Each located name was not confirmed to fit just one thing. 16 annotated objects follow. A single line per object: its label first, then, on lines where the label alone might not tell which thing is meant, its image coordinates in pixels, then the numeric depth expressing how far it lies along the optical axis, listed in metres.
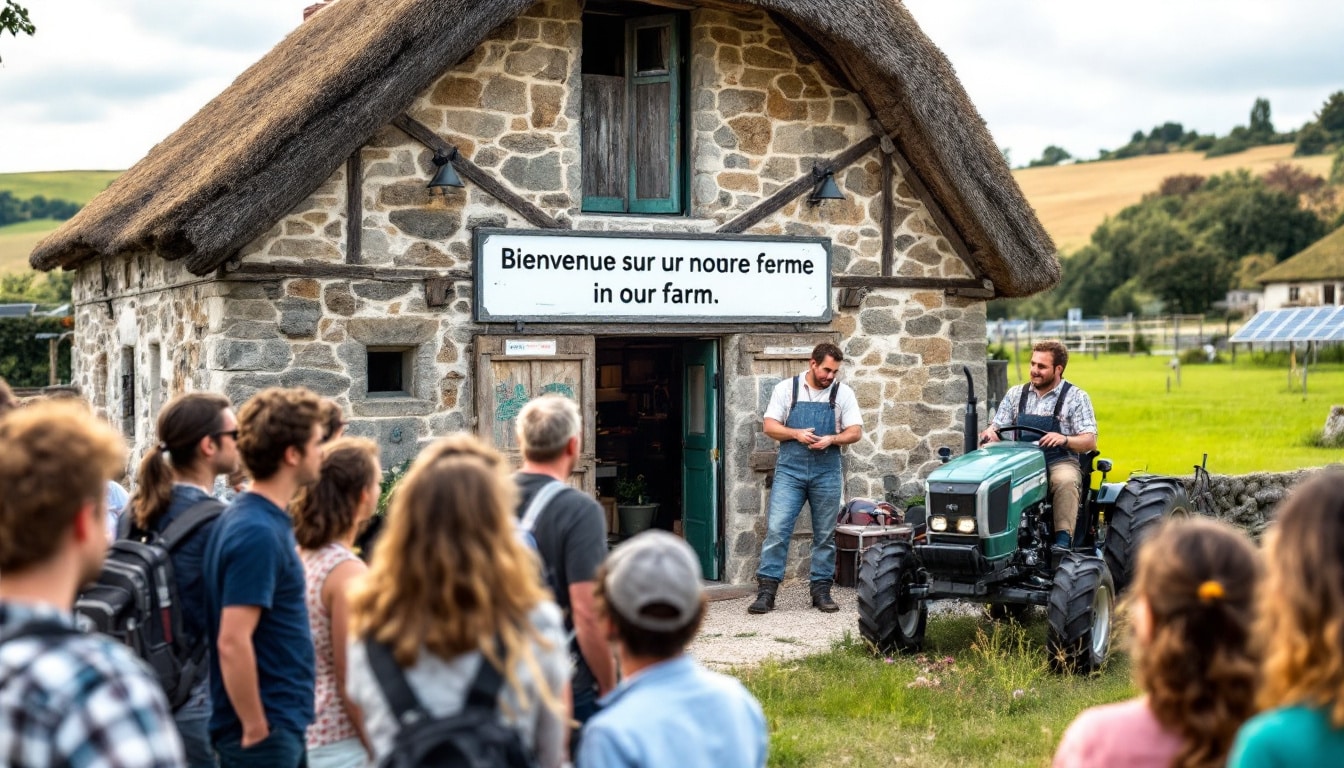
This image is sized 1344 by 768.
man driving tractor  8.48
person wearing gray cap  2.95
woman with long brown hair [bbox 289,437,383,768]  4.04
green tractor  7.87
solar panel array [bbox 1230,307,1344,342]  27.61
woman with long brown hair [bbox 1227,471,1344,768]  2.43
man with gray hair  4.21
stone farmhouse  9.34
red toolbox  10.73
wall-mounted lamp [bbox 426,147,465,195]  9.70
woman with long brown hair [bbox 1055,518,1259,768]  2.81
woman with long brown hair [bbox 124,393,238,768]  4.17
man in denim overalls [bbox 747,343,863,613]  10.12
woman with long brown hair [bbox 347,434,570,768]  2.85
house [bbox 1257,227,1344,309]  56.19
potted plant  12.61
